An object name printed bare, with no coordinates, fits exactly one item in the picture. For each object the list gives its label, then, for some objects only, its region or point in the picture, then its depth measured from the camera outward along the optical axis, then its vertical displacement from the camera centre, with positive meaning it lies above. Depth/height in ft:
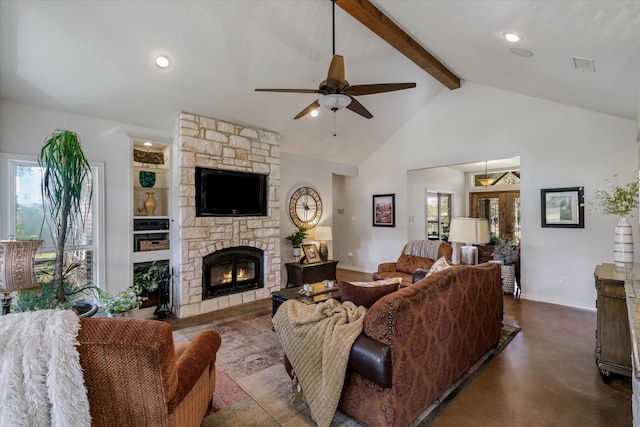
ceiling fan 9.17 +4.04
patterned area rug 6.92 -4.61
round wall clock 19.84 +0.64
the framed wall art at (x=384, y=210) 22.86 +0.46
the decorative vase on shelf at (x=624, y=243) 9.61 -0.93
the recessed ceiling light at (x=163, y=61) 11.07 +5.81
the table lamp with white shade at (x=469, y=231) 14.58 -0.77
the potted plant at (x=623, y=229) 9.62 -0.48
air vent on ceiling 9.15 +4.73
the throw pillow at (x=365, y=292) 7.21 -1.85
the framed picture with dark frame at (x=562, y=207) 15.01 +0.39
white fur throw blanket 3.74 -1.96
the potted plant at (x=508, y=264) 16.92 -2.80
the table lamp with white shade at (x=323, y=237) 20.02 -1.37
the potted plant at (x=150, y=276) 13.79 -2.72
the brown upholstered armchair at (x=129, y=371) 4.04 -2.12
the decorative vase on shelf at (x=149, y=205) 14.82 +0.63
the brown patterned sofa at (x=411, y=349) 5.92 -2.89
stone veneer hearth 13.99 -0.08
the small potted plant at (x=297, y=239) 19.04 -1.42
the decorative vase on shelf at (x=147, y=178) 14.83 +1.95
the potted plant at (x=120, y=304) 8.11 -2.34
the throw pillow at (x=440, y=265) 11.24 -1.89
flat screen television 14.61 +1.26
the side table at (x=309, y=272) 18.04 -3.44
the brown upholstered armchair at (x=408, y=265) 15.93 -2.67
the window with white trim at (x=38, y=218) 11.30 +0.03
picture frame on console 19.06 -2.35
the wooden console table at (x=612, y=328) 8.02 -3.09
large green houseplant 7.86 +0.76
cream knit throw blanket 6.31 -2.83
